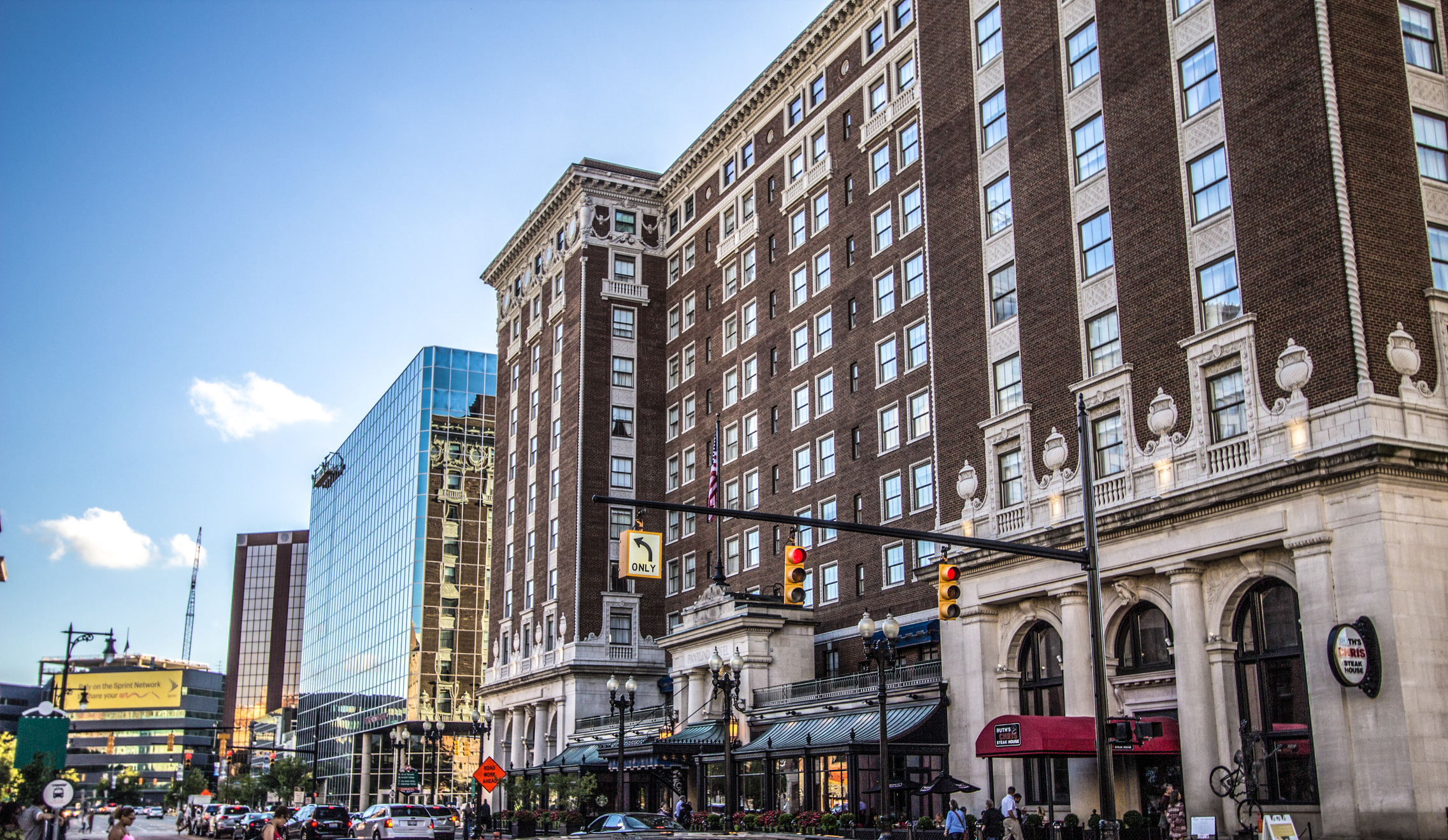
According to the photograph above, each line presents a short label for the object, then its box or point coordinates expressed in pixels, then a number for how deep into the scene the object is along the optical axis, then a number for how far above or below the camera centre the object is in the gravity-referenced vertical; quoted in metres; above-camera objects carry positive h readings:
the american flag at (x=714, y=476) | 54.78 +10.60
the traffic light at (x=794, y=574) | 23.75 +2.87
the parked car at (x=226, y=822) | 71.06 -4.67
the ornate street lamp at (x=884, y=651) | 32.12 +2.08
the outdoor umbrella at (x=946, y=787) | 39.31 -1.72
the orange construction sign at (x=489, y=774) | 44.84 -1.42
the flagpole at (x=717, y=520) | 28.86 +10.34
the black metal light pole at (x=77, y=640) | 54.00 +4.05
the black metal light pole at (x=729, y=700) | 43.00 +1.21
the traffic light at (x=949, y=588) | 25.75 +2.75
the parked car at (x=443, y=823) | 44.91 -3.19
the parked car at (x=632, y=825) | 28.59 -2.13
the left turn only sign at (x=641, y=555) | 26.34 +3.59
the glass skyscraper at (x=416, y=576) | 110.38 +13.95
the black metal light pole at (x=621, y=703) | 49.31 +1.13
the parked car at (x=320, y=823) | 51.81 -3.56
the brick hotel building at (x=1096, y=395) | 31.00 +10.27
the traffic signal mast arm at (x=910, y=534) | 24.31 +3.69
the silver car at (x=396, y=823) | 43.22 -2.97
